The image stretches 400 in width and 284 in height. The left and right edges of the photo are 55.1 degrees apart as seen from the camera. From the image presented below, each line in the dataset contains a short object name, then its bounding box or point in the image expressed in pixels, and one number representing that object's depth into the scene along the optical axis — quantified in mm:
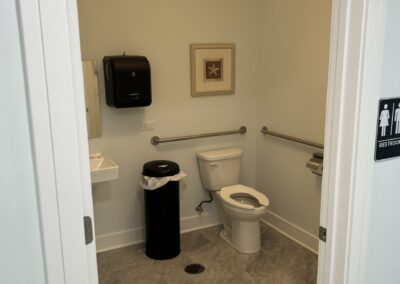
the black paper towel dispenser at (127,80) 2826
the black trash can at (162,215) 3039
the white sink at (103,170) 2682
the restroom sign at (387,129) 1308
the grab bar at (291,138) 3008
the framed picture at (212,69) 3320
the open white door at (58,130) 851
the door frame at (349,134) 1168
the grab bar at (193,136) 3260
